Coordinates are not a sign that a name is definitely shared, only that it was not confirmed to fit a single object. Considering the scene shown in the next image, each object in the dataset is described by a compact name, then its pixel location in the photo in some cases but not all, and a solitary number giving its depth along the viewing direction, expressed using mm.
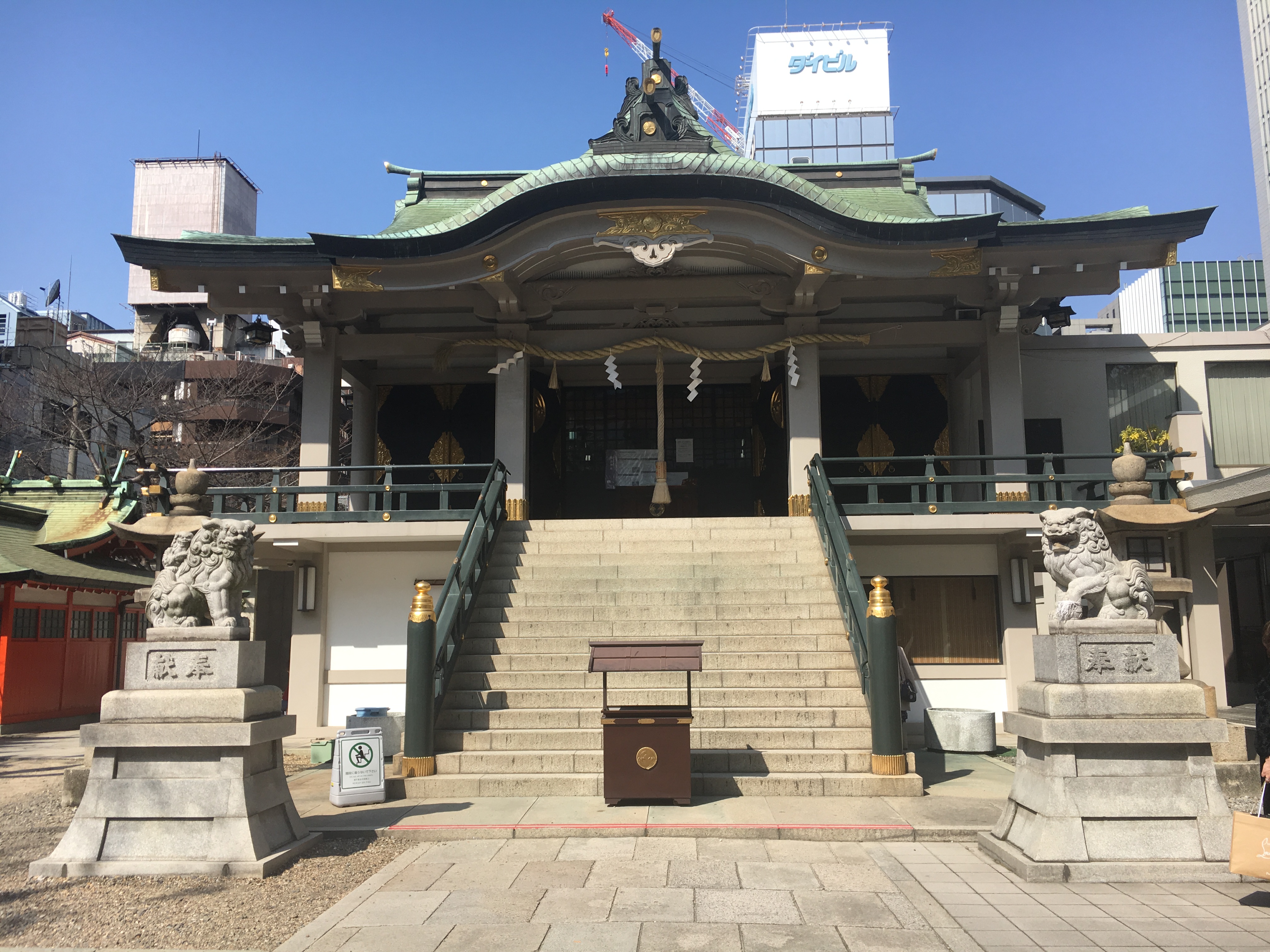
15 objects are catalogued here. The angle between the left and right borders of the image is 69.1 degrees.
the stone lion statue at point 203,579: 7055
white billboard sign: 65125
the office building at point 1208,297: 81938
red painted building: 15633
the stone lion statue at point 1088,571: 6734
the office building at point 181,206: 55781
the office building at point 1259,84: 72312
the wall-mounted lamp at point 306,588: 14414
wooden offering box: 8195
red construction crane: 91250
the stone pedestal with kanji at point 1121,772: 6223
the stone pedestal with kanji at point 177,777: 6496
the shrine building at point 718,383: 12484
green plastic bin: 11242
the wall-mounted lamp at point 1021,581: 13828
